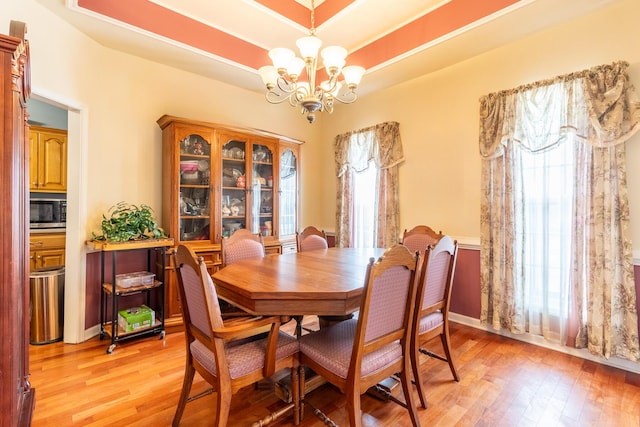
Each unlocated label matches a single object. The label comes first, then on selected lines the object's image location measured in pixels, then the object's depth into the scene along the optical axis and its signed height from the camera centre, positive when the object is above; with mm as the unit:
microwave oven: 3549 +9
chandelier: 2023 +1014
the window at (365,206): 3898 +100
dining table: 1472 -382
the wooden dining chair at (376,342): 1334 -653
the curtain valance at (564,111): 2141 +824
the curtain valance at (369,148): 3611 +859
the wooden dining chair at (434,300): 1660 -550
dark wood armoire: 996 -18
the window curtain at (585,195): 2148 +142
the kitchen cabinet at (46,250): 3436 -424
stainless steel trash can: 2562 -823
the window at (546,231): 2445 -155
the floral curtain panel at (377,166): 3611 +585
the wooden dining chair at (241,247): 2412 -279
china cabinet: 2926 +297
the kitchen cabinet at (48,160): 3609 +672
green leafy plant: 2612 -99
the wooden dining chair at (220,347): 1317 -681
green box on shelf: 2623 -938
